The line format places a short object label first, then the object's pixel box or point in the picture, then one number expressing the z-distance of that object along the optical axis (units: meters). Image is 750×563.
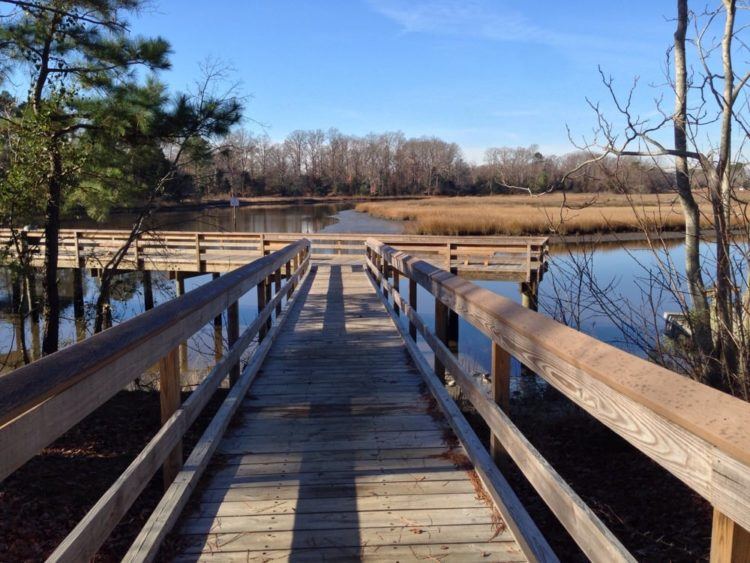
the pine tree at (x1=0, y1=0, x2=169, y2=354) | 7.59
